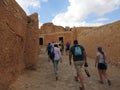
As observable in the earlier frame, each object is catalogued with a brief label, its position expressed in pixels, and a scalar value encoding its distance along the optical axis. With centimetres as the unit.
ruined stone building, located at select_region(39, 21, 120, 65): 583
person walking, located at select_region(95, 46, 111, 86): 345
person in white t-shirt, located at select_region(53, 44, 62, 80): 368
